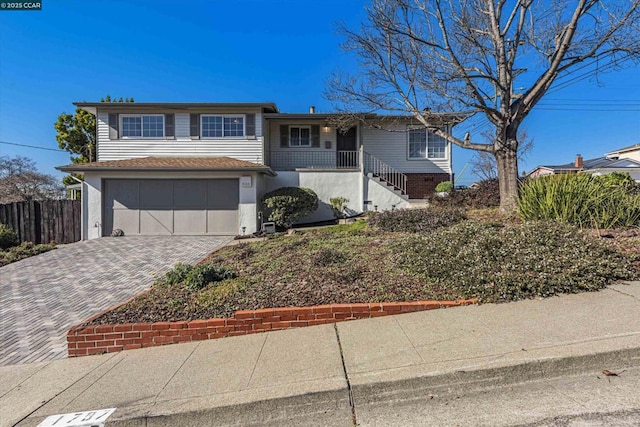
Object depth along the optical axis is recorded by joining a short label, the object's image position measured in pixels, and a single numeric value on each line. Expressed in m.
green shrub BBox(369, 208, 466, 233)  7.48
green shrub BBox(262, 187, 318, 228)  12.00
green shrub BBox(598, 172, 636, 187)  6.96
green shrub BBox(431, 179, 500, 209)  10.55
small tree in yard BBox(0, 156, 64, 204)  18.81
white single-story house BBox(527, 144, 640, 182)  22.25
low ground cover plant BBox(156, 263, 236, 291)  4.61
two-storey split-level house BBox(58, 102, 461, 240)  12.14
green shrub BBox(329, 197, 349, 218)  13.65
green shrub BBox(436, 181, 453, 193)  13.10
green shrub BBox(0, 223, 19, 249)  10.20
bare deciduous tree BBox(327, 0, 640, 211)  8.41
